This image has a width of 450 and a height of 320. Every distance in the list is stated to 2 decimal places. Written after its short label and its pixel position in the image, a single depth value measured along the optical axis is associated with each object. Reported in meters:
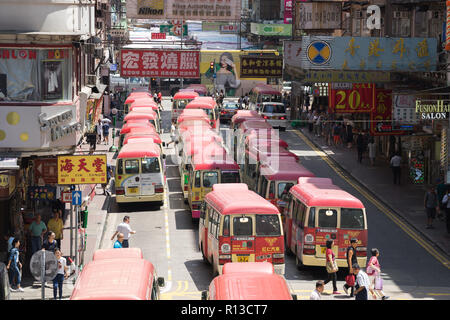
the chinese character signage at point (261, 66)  46.84
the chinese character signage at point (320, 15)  48.59
